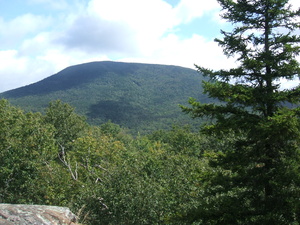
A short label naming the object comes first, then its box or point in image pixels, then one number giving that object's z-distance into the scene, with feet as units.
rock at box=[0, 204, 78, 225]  26.43
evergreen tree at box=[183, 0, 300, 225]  35.73
